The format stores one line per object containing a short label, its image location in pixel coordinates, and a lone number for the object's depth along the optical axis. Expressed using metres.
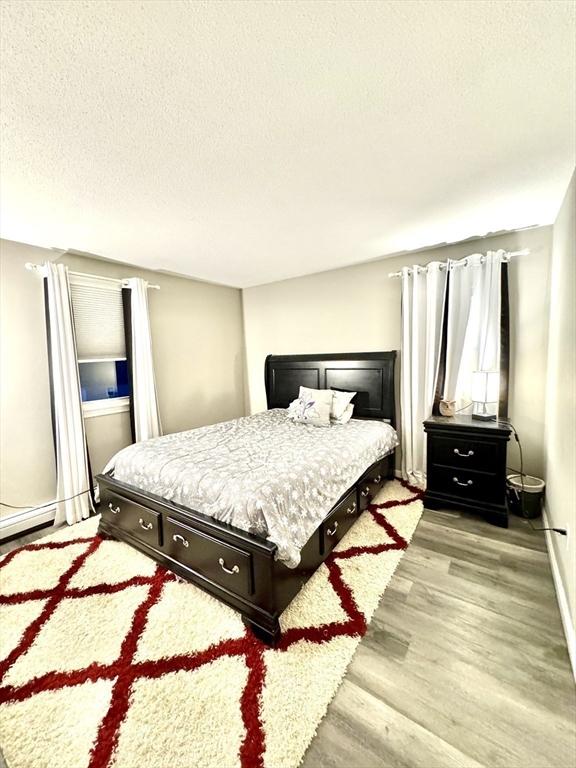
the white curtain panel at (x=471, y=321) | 2.77
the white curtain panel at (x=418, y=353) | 3.09
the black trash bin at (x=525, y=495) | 2.52
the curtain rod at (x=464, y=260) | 2.68
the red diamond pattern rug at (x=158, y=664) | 1.13
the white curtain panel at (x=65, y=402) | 2.72
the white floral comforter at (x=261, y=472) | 1.64
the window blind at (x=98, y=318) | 3.00
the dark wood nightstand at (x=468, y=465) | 2.49
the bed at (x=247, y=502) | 1.59
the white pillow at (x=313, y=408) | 3.19
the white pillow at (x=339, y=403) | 3.29
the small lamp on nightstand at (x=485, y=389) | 2.68
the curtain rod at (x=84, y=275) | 2.64
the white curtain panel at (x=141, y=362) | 3.30
